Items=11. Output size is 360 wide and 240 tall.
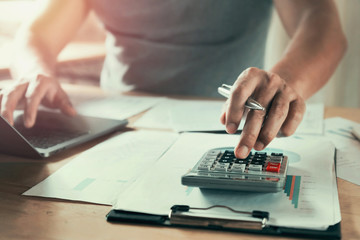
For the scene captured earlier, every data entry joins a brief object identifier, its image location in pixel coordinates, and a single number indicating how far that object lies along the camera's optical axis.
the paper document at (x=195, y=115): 0.91
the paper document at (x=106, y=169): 0.60
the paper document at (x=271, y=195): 0.50
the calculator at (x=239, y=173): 0.54
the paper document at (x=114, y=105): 1.04
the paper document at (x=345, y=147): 0.66
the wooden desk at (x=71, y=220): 0.48
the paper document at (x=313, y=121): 0.88
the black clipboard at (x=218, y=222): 0.47
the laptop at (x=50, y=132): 0.72
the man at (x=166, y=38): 1.22
